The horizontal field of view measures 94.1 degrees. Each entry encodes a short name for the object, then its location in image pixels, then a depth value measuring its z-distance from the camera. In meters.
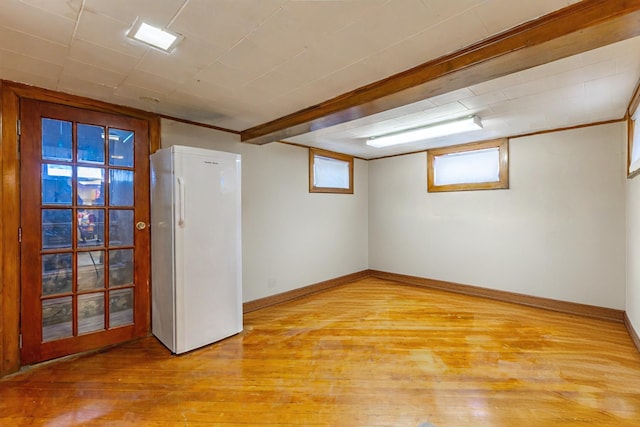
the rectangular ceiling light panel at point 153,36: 1.66
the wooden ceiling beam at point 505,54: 1.45
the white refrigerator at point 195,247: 2.67
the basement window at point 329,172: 4.70
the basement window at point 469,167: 4.21
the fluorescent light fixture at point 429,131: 3.25
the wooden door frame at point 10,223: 2.31
